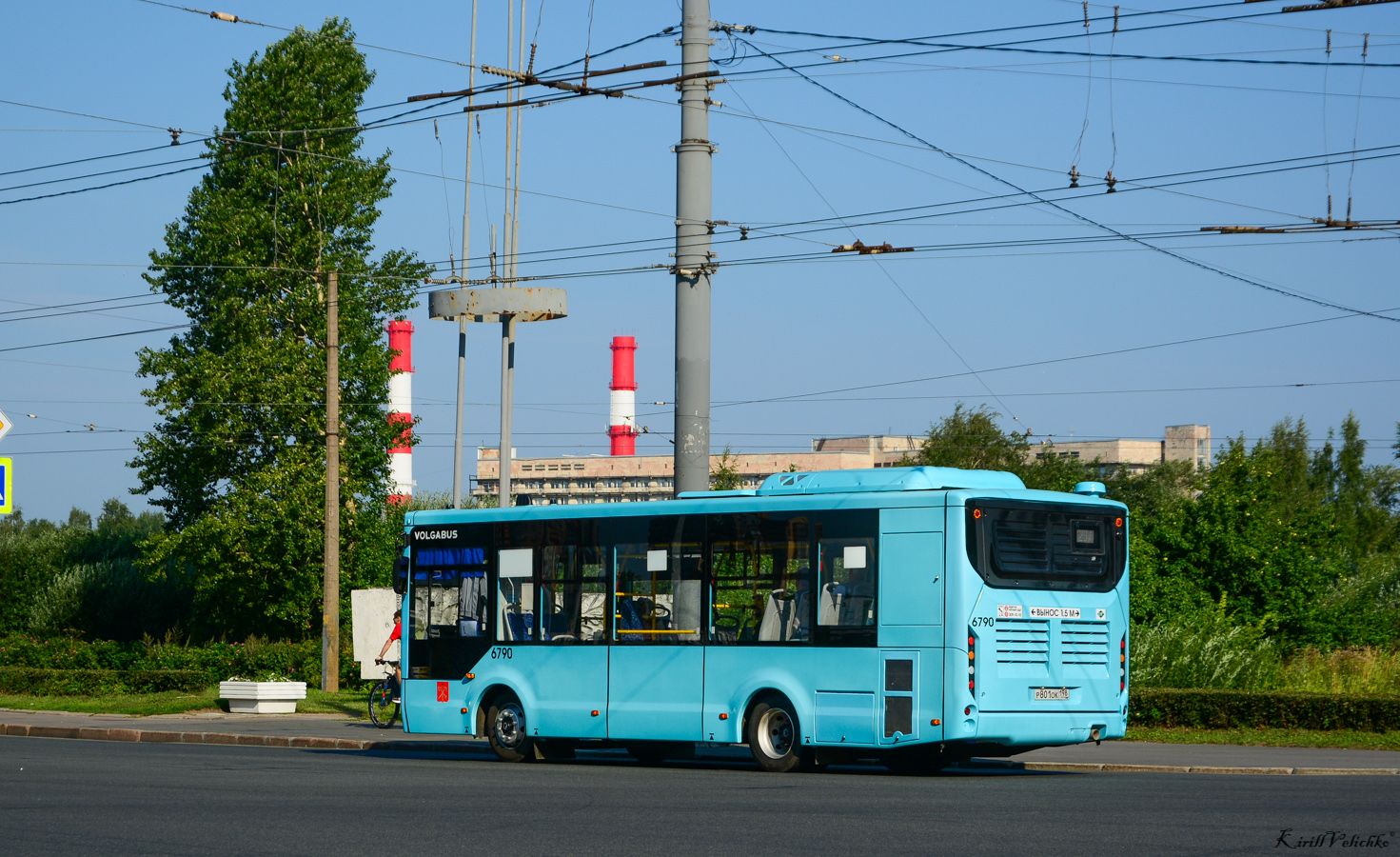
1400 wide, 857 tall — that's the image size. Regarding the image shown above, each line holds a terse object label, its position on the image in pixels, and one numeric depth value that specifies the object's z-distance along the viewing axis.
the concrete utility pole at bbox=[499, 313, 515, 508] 48.19
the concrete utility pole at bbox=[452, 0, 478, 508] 46.84
